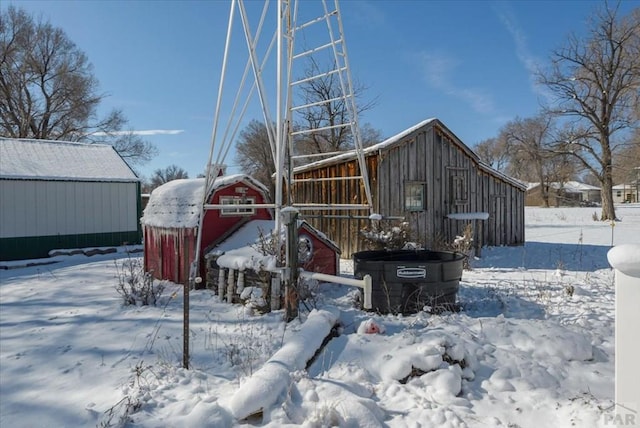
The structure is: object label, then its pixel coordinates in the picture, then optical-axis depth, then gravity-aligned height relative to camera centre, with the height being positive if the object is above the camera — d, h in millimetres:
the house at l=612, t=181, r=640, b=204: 56031 +2516
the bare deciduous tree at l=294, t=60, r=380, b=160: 22305 +5504
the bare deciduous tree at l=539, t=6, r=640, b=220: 21297 +6806
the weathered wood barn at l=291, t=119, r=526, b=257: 10859 +754
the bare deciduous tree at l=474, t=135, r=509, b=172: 54775 +8682
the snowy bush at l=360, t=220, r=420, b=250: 9047 -512
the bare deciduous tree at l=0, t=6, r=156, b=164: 23812 +8147
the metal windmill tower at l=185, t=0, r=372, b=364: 5699 +1900
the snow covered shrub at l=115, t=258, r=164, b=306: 6332 -1288
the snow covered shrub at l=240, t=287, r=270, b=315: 5633 -1256
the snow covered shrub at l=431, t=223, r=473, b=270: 9221 -849
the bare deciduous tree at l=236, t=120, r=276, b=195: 36734 +5902
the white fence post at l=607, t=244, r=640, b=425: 2051 -652
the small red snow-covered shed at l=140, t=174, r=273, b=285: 7730 -47
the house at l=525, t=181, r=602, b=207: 50906 +2698
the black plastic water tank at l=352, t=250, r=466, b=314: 5074 -937
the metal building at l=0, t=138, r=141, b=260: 12188 +580
